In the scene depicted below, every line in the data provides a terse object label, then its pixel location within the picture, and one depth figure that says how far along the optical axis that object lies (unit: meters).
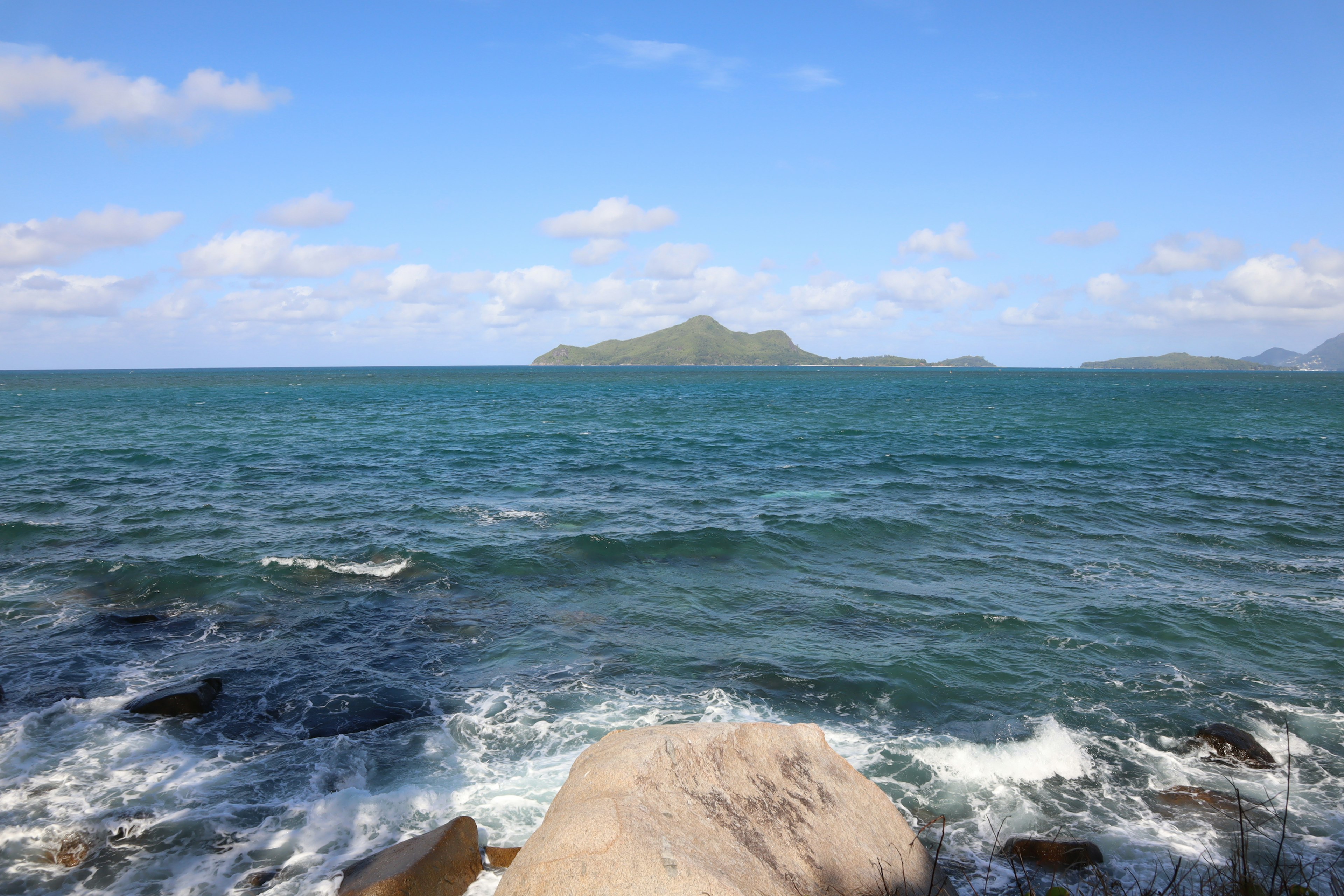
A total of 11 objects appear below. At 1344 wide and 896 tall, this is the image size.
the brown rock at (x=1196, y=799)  9.60
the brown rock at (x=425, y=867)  7.24
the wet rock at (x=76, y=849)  8.23
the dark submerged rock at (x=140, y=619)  15.59
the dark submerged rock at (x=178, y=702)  11.65
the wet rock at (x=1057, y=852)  8.44
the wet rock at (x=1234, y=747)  10.60
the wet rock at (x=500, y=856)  8.16
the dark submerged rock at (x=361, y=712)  11.42
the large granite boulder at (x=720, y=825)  5.09
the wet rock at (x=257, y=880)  7.94
